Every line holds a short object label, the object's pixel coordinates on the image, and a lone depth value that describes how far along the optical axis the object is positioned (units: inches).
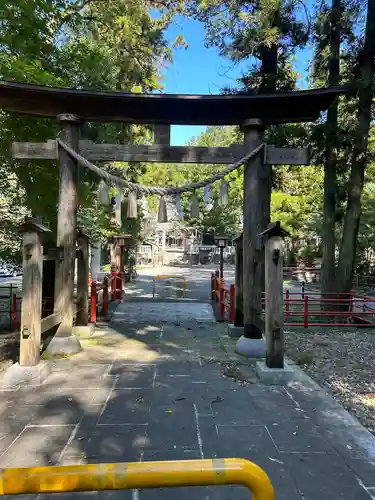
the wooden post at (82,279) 296.7
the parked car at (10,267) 421.5
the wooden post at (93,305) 340.9
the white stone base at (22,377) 187.3
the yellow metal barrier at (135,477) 48.8
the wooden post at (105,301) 385.7
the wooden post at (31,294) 193.9
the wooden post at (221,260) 557.6
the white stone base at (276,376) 196.9
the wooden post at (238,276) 300.5
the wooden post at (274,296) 202.7
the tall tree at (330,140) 433.7
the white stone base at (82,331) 293.4
